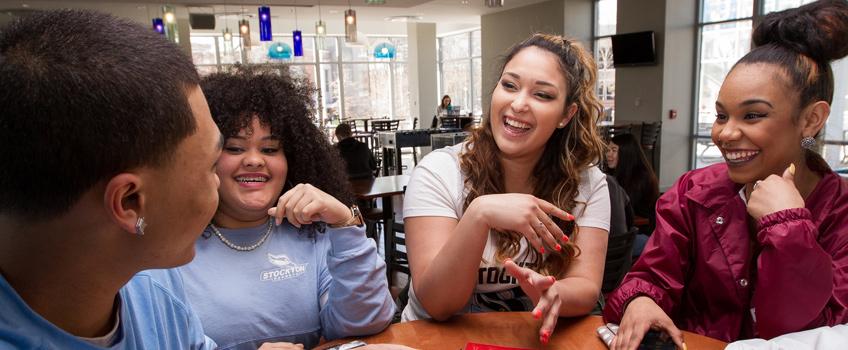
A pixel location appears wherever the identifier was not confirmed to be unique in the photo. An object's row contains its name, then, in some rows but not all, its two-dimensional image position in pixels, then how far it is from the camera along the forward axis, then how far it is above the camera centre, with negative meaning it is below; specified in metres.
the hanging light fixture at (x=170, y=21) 7.86 +1.39
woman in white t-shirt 1.41 -0.27
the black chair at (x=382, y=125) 12.30 -0.40
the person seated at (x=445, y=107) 12.60 -0.02
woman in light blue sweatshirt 1.38 -0.38
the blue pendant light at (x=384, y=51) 13.15 +1.41
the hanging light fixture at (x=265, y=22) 7.23 +1.22
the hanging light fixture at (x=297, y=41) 8.73 +1.14
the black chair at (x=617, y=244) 2.46 -0.66
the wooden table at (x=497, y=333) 1.30 -0.58
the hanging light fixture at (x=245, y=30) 8.01 +1.23
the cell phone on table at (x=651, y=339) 1.27 -0.59
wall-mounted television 8.13 +0.81
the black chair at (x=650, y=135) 7.97 -0.52
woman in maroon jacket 1.26 -0.32
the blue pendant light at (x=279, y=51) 11.26 +1.28
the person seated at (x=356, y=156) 5.25 -0.48
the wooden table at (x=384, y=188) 4.32 -0.69
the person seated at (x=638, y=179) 3.54 -0.53
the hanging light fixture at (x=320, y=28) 8.38 +1.29
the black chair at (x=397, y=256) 2.83 -0.81
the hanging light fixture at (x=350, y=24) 7.04 +1.13
